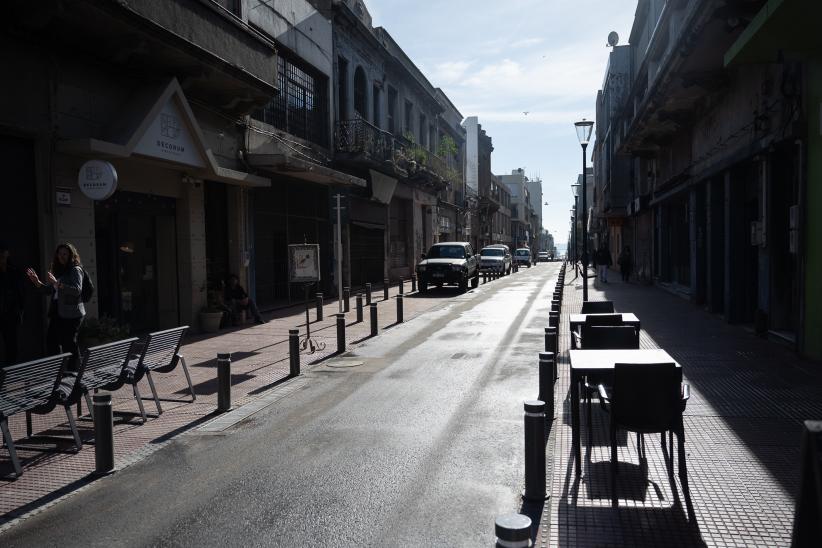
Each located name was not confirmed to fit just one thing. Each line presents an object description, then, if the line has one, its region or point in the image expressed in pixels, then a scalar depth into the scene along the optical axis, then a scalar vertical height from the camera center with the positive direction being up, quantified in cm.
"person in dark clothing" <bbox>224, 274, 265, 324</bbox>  1552 -105
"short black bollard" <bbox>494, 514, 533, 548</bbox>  279 -123
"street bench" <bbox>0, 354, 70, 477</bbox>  534 -115
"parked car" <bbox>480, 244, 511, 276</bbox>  3838 -59
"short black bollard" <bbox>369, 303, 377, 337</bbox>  1351 -143
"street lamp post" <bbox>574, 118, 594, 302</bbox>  1743 +317
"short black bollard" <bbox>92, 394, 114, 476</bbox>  543 -150
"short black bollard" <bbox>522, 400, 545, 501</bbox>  470 -151
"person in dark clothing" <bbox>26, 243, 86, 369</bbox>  847 -53
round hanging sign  968 +117
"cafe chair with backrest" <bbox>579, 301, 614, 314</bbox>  923 -86
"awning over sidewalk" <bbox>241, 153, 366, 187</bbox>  1652 +231
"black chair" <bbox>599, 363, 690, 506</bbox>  452 -109
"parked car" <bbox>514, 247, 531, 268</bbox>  5947 -74
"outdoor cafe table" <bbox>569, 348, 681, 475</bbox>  523 -98
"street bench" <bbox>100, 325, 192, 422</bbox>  706 -124
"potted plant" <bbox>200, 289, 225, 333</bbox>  1439 -134
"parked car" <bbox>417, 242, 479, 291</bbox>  2536 -69
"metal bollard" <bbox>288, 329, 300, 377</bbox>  941 -144
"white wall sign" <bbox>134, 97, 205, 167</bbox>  1173 +221
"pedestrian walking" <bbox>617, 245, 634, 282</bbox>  3136 -79
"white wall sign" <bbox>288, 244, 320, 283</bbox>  1301 -20
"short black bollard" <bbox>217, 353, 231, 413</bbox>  743 -149
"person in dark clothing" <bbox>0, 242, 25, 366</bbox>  823 -56
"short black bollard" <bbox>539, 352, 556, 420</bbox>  651 -129
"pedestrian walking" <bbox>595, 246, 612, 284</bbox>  2964 -61
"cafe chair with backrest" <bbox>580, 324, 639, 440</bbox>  673 -94
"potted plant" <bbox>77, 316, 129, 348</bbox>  972 -114
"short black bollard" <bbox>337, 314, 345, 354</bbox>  1145 -147
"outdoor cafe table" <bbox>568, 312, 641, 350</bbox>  833 -96
